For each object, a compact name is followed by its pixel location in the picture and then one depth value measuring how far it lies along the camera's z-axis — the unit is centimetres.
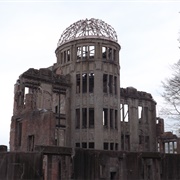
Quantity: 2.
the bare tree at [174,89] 1967
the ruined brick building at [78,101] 2668
